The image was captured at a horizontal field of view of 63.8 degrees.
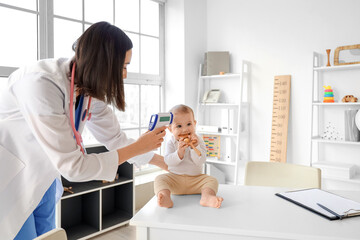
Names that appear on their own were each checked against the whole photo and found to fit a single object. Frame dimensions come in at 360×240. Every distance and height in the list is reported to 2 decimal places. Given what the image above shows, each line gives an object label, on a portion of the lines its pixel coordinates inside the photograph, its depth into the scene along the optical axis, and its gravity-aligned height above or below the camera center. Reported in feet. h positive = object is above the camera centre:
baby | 4.29 -0.91
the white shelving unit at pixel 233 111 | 11.40 -0.08
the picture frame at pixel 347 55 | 9.10 +1.83
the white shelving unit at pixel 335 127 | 9.19 -0.55
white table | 3.30 -1.37
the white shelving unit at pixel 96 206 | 8.48 -3.03
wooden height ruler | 10.66 -0.26
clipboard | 3.72 -1.32
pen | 3.61 -1.31
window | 8.04 +2.45
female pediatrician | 3.29 -0.14
